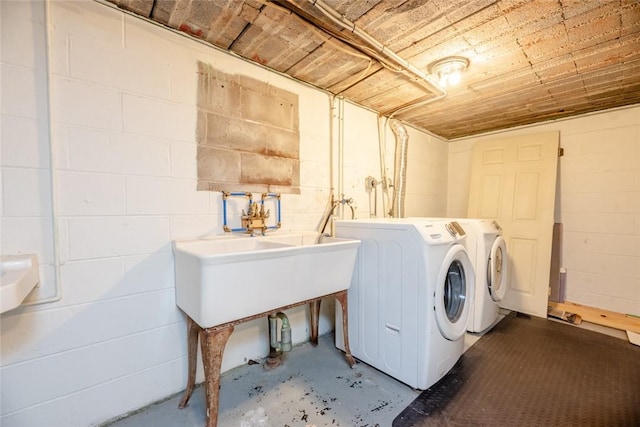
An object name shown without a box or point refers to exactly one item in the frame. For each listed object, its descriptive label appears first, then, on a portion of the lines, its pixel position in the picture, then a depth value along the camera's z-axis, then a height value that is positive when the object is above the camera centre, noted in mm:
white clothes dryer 2326 -554
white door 2842 -28
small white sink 821 -295
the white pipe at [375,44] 1377 +982
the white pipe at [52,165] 1209 +148
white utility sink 1225 -400
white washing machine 1601 -638
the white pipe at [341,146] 2502 +516
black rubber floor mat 1458 -1180
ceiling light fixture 1878 +993
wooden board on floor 2459 -1110
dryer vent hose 2973 +351
